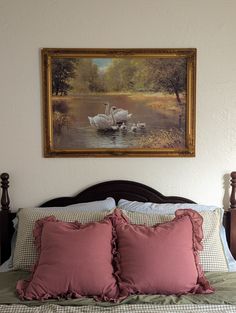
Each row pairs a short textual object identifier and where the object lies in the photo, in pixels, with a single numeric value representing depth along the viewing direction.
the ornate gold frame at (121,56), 2.48
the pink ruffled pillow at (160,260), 1.82
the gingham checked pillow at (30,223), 2.14
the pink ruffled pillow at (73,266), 1.81
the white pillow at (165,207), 2.29
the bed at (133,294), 1.70
